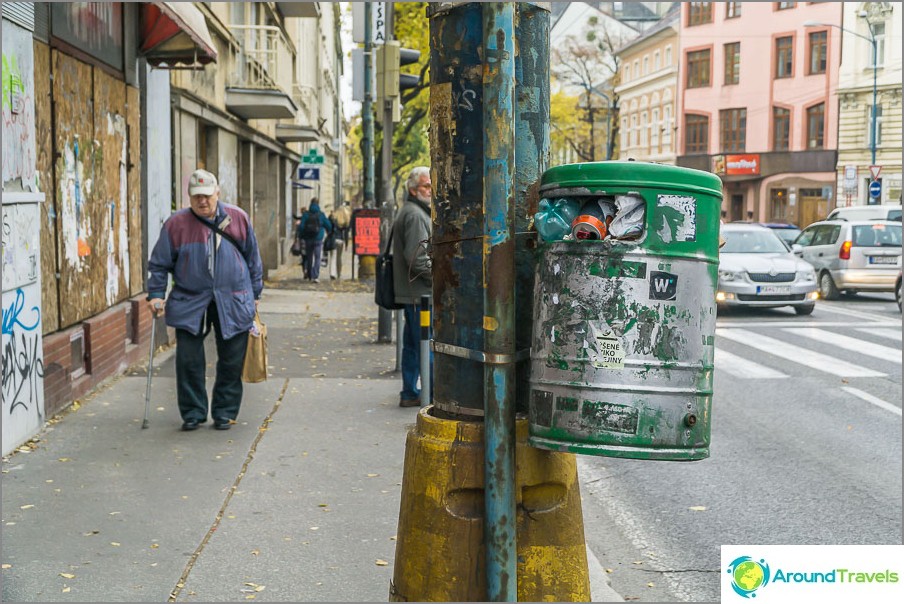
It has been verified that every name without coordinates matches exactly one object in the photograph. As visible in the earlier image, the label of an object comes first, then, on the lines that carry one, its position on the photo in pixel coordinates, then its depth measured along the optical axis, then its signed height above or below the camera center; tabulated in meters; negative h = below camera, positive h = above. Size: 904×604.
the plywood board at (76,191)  8.56 +0.11
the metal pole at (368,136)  18.98 +1.26
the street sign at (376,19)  16.97 +2.88
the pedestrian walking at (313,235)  23.34 -0.58
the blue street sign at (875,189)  38.81 +0.77
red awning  10.96 +1.68
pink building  56.22 +5.67
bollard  8.22 -1.08
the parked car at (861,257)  20.72 -0.84
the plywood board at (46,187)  7.90 +0.13
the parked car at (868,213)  28.33 -0.04
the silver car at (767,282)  17.41 -1.11
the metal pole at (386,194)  13.12 +0.21
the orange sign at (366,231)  19.80 -0.44
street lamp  45.09 +4.07
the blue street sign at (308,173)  30.05 +0.90
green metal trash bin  2.92 -0.30
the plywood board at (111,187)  9.85 +0.17
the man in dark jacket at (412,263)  8.42 -0.42
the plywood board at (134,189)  11.25 +0.16
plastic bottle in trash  3.03 -0.02
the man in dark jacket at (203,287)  7.56 -0.55
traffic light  12.08 +1.50
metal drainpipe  3.06 -0.24
